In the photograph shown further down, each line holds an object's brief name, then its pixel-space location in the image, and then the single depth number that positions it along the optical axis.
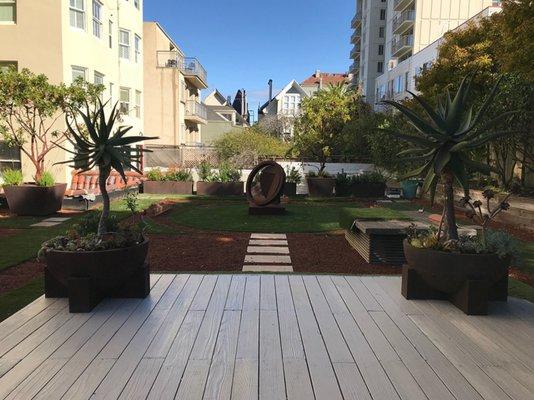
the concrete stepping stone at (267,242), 8.80
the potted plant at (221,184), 18.89
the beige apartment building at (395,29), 38.09
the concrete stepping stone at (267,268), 6.57
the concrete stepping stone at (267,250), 8.03
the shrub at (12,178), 12.50
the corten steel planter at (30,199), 12.02
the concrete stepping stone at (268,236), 9.55
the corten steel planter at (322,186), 19.16
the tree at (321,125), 23.09
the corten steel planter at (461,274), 3.93
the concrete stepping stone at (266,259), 7.20
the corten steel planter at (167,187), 19.33
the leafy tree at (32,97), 11.59
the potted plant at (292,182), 19.03
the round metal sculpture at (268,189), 13.09
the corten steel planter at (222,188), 18.88
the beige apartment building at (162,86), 30.58
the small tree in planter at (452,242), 3.96
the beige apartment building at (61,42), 15.50
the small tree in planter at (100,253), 3.86
